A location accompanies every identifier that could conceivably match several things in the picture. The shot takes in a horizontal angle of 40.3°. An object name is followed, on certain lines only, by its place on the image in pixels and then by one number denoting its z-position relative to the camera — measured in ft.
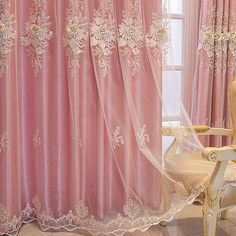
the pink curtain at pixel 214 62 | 7.83
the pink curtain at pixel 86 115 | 6.22
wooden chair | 5.23
